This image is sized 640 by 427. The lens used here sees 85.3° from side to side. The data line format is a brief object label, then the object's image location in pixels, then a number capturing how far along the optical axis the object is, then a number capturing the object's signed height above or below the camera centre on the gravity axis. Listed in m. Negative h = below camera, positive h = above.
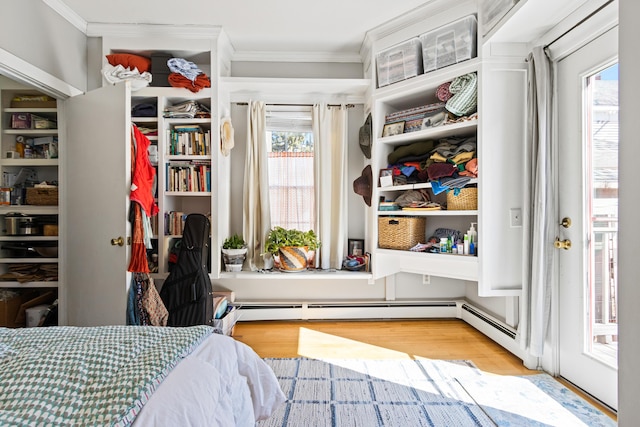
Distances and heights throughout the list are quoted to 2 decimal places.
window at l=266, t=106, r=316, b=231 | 3.45 +0.37
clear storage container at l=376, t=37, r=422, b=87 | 2.77 +1.25
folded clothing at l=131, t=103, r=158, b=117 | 2.99 +0.90
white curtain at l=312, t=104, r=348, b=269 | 3.33 +0.33
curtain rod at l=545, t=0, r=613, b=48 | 1.78 +1.07
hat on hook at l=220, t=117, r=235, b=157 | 3.07 +0.71
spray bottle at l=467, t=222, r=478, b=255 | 2.52 -0.19
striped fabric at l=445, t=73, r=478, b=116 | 2.44 +0.85
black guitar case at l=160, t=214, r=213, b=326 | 2.56 -0.52
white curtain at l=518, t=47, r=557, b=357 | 2.15 +0.07
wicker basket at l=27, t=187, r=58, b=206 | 2.89 +0.15
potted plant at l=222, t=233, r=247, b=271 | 3.10 -0.35
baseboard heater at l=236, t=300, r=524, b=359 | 3.31 -0.92
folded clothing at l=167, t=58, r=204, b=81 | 2.85 +1.22
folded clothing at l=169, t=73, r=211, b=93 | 2.90 +1.12
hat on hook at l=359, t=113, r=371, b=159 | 3.17 +0.71
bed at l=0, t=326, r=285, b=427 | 0.77 -0.43
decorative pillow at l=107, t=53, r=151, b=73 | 2.83 +1.28
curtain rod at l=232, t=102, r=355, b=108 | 3.39 +1.08
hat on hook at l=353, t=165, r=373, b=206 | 3.19 +0.28
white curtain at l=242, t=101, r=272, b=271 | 3.31 +0.26
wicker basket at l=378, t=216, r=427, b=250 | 2.87 -0.14
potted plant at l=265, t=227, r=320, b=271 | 3.11 -0.29
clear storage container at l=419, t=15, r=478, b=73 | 2.46 +1.26
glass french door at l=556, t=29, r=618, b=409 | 1.89 -0.01
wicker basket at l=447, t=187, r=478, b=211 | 2.50 +0.11
